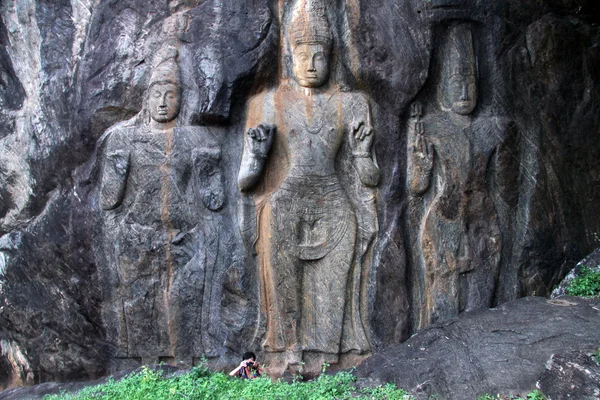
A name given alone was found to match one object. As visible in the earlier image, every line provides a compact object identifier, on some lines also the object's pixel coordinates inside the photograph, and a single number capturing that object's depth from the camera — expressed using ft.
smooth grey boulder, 17.53
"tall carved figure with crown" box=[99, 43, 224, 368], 21.33
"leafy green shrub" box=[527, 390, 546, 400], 16.70
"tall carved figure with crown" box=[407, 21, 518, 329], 21.38
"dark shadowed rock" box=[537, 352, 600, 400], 15.66
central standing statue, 20.93
